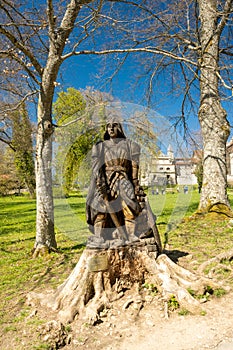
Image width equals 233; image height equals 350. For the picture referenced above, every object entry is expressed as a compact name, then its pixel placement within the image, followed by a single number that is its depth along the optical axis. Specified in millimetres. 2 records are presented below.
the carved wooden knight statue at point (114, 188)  4320
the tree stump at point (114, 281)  3758
